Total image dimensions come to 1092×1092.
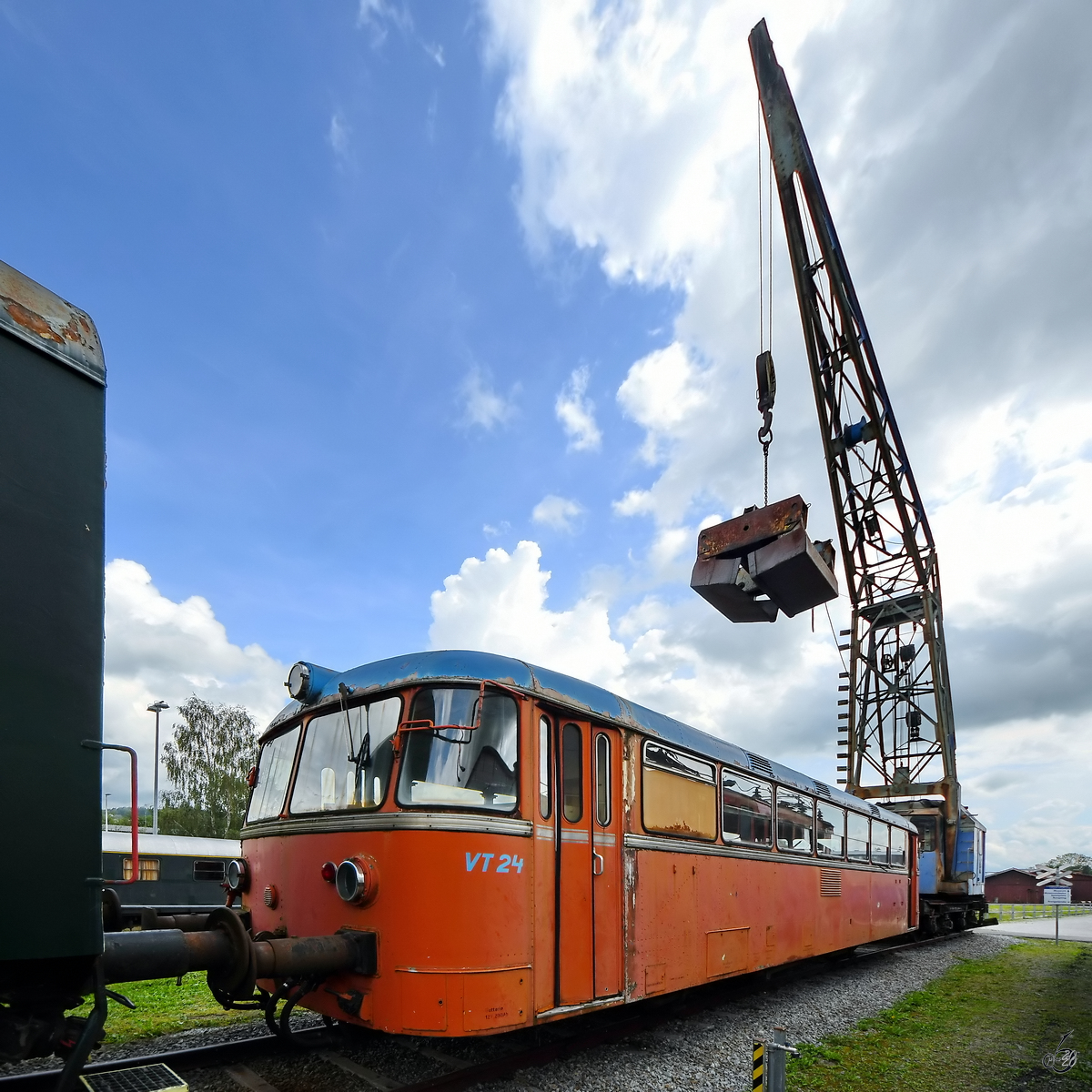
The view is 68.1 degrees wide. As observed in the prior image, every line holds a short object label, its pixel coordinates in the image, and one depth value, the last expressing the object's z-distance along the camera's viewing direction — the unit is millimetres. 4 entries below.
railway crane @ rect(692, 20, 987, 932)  10211
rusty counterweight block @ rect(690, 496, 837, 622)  9594
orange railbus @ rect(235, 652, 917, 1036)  4941
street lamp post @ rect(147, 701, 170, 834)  30067
